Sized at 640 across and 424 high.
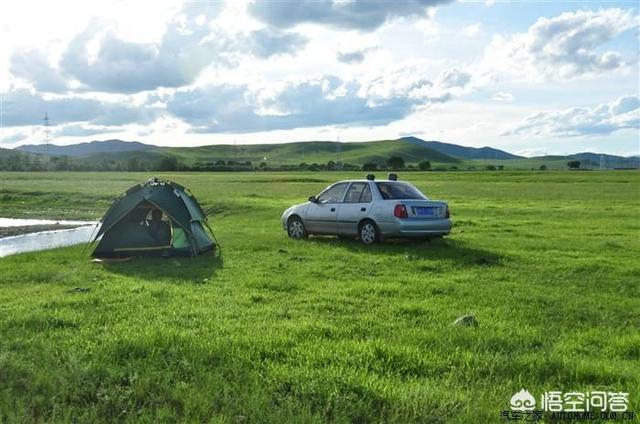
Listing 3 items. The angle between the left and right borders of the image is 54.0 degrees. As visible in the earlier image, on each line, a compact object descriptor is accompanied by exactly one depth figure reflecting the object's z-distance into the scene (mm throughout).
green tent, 15820
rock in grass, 7910
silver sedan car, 16188
